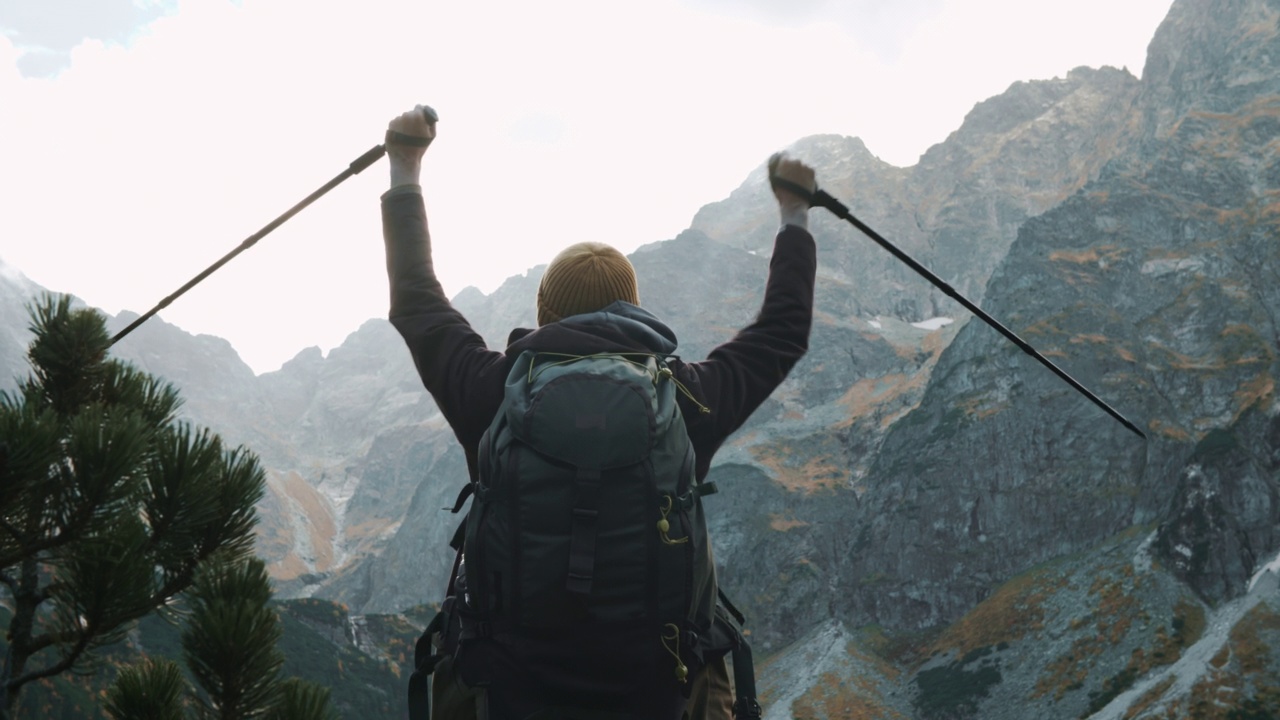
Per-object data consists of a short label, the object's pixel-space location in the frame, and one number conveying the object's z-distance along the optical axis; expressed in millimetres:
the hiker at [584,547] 3207
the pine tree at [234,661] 3592
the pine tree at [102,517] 3805
